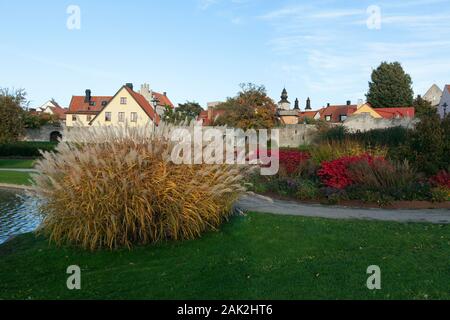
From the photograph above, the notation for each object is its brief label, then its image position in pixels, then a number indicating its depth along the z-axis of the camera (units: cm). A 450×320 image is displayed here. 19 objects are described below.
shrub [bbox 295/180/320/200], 1447
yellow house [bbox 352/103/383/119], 6906
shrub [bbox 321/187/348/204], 1362
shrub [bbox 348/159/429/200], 1339
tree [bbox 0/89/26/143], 3377
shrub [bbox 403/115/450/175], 1545
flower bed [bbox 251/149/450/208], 1330
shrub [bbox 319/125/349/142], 2601
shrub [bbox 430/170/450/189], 1381
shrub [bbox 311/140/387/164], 1864
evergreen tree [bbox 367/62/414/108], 8031
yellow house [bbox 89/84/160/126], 6347
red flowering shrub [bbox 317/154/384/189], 1492
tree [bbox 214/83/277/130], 4569
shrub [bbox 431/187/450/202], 1299
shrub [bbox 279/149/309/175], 1870
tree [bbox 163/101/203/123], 5060
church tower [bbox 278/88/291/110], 10844
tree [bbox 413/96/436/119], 6700
